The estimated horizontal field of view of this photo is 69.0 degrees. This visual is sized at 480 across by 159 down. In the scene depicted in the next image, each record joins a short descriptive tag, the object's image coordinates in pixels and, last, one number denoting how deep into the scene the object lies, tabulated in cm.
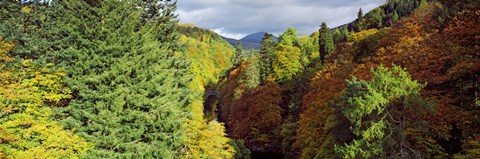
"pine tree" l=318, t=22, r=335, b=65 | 6160
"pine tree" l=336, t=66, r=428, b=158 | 1905
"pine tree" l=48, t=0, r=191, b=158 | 2077
